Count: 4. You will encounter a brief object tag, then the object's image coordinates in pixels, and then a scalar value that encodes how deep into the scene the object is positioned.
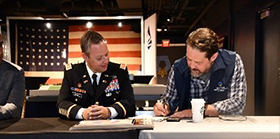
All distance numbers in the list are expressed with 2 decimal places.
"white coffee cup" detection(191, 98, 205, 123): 1.69
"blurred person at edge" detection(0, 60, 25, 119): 2.12
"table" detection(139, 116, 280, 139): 1.42
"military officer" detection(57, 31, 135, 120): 2.21
